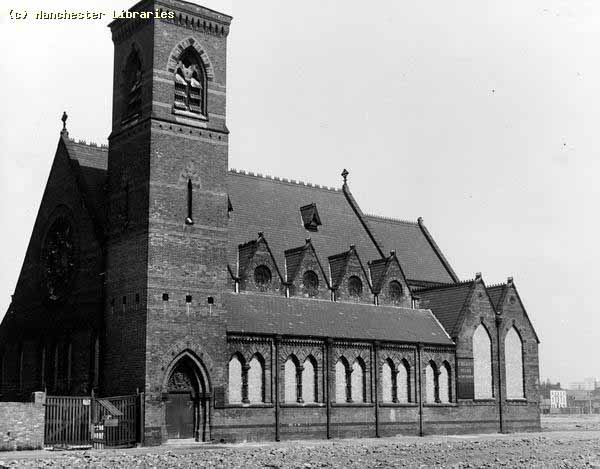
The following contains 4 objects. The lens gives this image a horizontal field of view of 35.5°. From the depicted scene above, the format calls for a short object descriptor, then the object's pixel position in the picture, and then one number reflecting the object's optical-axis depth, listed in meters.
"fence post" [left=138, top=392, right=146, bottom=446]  38.75
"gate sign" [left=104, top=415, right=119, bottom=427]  38.09
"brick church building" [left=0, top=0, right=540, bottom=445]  41.25
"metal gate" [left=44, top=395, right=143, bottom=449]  37.03
